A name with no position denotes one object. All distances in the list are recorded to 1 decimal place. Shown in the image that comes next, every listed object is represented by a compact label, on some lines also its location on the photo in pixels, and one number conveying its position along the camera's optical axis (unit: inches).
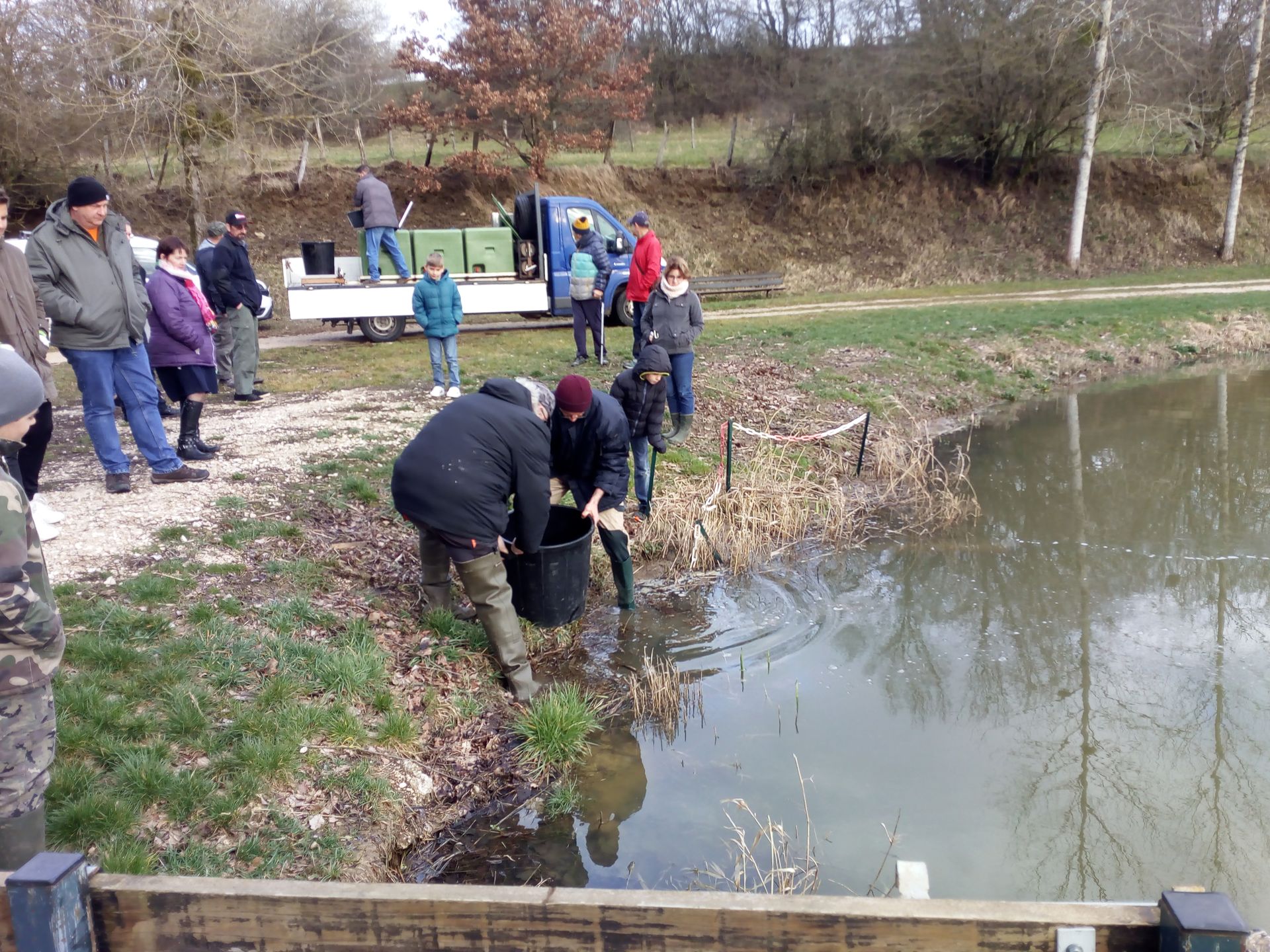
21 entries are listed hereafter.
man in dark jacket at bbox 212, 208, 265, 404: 410.9
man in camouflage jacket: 111.7
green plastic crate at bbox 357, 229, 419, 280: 642.2
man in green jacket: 248.4
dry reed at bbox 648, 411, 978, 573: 329.1
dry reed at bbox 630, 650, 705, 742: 232.8
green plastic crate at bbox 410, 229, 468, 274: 646.5
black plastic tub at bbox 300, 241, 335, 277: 627.5
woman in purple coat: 310.5
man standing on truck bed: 604.4
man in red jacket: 452.8
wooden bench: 868.6
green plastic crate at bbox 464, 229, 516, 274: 663.1
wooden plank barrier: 92.6
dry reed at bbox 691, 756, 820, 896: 171.8
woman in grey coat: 366.6
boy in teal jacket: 434.3
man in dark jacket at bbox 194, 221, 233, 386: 415.5
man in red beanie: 235.9
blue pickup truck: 605.6
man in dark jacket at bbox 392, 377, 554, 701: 204.2
